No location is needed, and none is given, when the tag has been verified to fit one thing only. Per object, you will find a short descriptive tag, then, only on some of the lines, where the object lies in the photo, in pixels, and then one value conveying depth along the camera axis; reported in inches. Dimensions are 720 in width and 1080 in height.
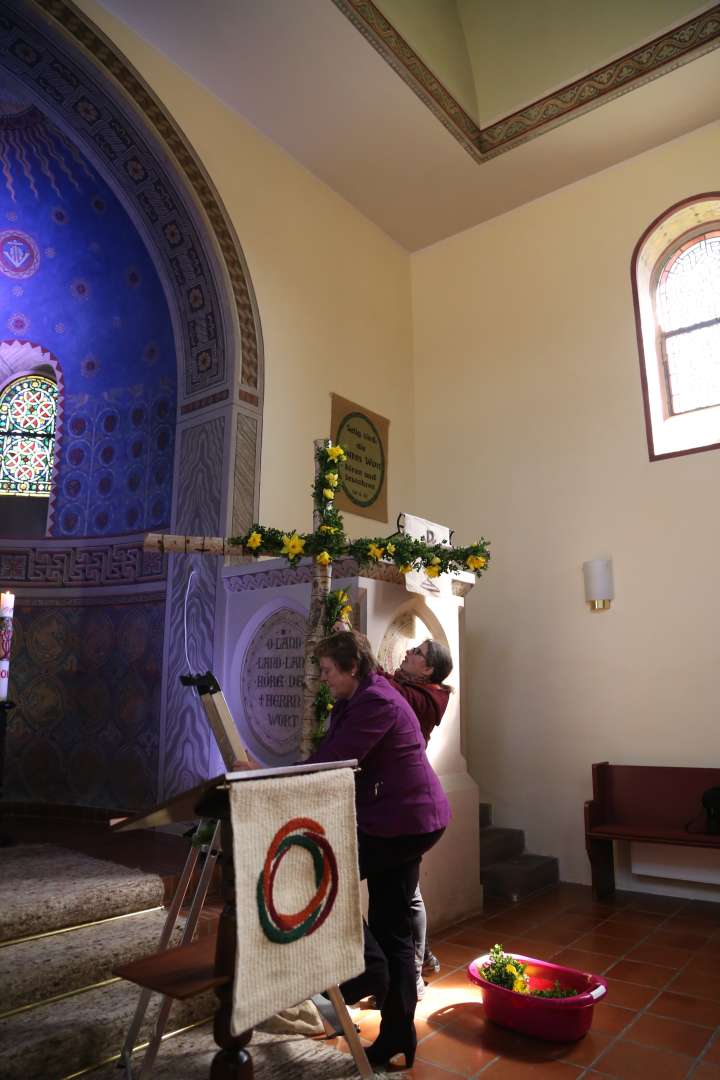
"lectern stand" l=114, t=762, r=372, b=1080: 83.2
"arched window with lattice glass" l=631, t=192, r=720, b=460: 253.9
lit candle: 179.3
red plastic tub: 123.7
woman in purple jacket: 110.7
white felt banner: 81.5
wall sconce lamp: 249.0
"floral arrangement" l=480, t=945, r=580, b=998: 128.9
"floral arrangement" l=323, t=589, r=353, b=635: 165.6
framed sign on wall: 278.8
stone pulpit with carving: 183.6
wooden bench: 217.6
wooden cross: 163.2
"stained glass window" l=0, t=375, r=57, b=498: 282.4
